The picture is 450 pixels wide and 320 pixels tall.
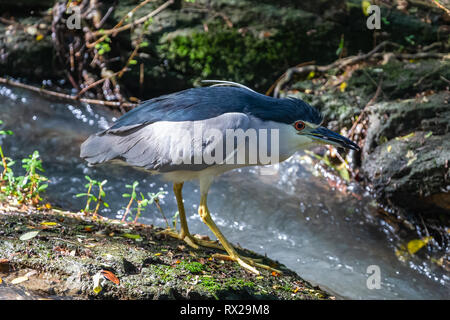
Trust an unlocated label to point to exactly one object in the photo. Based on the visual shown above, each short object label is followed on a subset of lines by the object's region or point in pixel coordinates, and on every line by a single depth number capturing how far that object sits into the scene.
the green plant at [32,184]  7.33
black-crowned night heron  6.00
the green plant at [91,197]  7.45
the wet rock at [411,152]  9.37
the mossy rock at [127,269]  4.71
